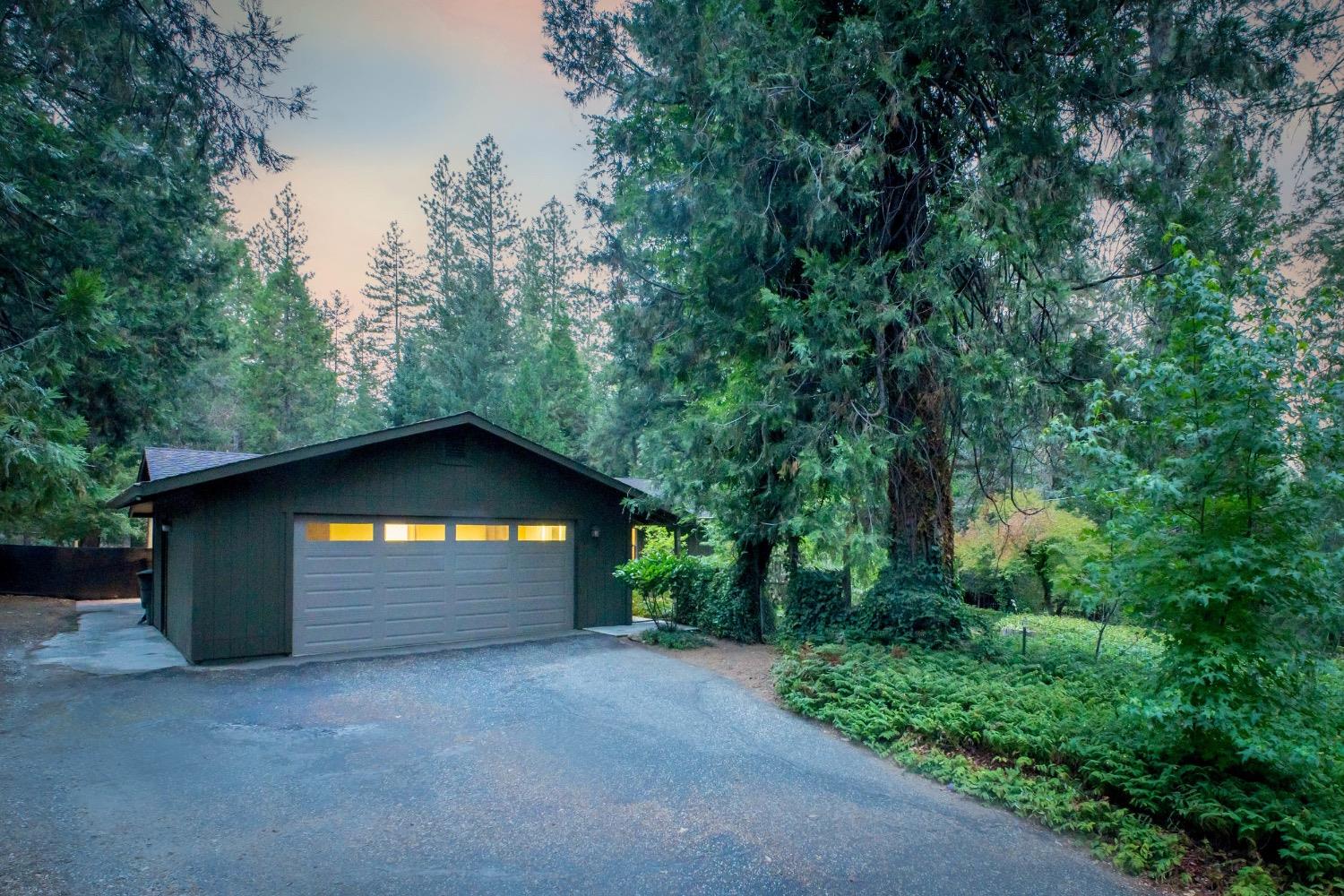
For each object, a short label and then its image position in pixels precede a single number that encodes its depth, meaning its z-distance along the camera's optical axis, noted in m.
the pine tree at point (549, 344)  20.36
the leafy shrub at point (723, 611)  9.98
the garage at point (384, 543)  8.00
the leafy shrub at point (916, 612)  7.59
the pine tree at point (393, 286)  26.72
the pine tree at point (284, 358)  24.22
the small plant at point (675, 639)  9.38
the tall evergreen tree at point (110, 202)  5.26
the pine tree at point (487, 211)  23.95
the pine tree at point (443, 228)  23.66
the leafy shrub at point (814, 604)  8.80
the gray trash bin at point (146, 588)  11.66
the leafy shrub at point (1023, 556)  12.62
